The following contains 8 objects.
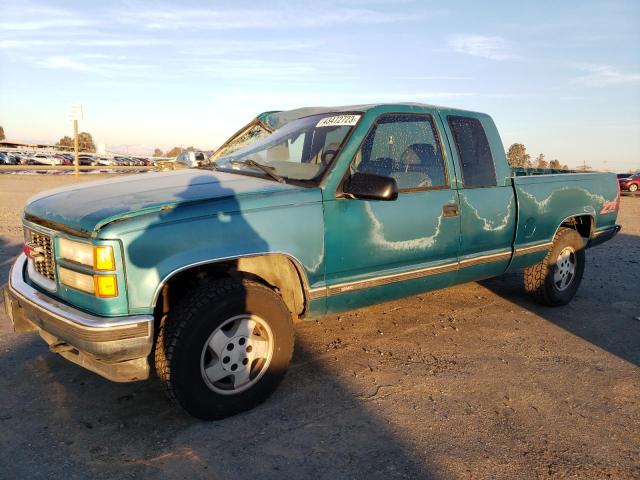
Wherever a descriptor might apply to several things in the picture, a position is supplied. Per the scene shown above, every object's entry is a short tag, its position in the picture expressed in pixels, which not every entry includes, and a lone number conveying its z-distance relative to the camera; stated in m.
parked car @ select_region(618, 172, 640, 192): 26.25
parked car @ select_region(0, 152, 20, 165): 46.47
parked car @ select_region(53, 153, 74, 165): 53.46
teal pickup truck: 2.71
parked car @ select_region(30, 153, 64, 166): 50.38
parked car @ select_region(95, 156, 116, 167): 58.99
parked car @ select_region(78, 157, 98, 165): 59.68
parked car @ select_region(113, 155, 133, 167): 74.14
